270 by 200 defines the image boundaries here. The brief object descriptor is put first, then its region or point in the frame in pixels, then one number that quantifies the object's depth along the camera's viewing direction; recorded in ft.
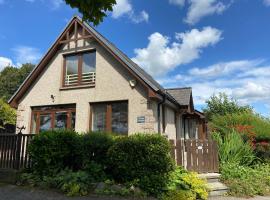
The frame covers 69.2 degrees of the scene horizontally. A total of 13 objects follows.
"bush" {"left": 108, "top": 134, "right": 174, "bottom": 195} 16.91
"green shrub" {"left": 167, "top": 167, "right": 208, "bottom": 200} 16.99
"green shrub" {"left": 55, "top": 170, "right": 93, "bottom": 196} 16.49
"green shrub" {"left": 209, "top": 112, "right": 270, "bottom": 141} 28.38
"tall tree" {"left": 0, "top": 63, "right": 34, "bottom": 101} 92.95
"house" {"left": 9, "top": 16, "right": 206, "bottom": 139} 27.45
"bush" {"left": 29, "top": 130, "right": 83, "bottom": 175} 18.74
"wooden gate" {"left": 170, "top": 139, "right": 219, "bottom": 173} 20.46
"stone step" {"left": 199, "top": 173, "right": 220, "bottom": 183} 19.72
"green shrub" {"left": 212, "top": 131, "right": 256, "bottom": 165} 23.52
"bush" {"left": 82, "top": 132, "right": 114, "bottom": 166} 19.65
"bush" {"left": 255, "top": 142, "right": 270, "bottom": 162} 25.57
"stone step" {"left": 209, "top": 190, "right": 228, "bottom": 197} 18.44
